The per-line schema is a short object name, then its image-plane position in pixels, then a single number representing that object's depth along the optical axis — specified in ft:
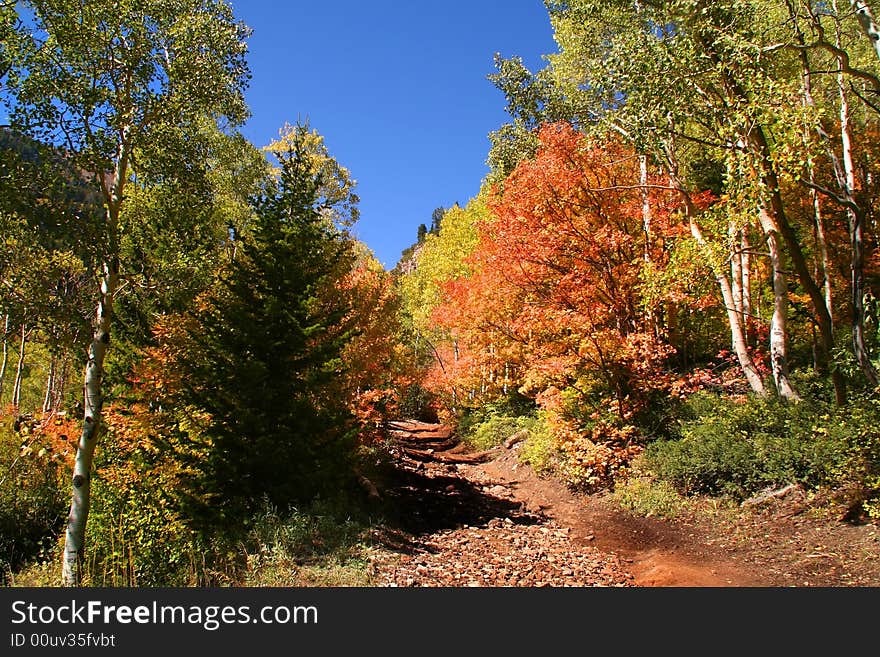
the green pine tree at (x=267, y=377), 27.43
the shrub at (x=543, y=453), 45.70
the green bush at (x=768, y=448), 23.84
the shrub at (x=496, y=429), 61.37
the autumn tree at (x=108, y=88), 22.75
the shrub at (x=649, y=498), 31.45
